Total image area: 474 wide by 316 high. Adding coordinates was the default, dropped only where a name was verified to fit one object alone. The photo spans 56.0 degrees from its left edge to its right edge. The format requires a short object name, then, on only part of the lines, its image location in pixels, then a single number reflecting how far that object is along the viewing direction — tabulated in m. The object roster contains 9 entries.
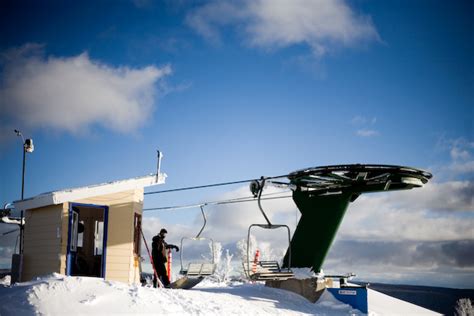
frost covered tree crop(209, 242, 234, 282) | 45.97
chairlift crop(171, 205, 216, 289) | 12.89
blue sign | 11.74
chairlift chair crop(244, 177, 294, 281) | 11.06
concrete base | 12.15
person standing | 13.09
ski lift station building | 12.57
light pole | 19.08
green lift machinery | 12.64
